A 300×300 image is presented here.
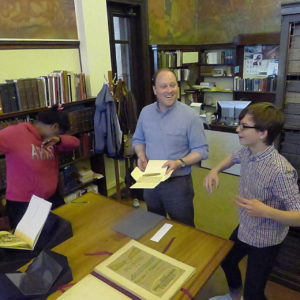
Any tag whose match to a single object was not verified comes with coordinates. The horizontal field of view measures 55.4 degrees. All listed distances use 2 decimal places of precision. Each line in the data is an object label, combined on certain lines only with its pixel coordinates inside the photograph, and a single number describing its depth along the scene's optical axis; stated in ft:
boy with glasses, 4.26
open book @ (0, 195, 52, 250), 4.48
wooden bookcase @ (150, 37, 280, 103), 14.90
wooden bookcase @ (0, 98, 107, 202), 10.10
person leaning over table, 6.41
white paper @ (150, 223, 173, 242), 4.80
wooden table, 4.10
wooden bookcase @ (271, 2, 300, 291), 6.93
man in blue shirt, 6.17
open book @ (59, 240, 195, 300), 3.60
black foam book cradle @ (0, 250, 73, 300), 3.52
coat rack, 10.67
